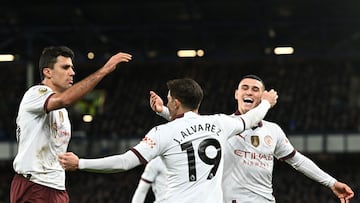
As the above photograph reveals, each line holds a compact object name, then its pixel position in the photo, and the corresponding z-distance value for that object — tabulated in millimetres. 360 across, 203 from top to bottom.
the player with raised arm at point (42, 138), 12277
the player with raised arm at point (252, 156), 14797
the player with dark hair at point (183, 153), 11503
